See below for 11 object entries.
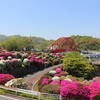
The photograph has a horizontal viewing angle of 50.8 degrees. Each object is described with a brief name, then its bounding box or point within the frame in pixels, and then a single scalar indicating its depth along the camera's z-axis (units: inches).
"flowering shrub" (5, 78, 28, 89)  396.6
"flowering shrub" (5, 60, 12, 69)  681.5
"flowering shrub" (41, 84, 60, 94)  379.8
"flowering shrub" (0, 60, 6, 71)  643.8
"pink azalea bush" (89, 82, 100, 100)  329.2
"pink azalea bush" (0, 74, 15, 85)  430.7
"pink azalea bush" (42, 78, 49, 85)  488.9
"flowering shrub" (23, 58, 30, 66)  780.8
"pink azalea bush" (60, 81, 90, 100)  332.2
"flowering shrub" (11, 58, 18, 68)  714.2
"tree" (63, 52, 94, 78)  745.1
